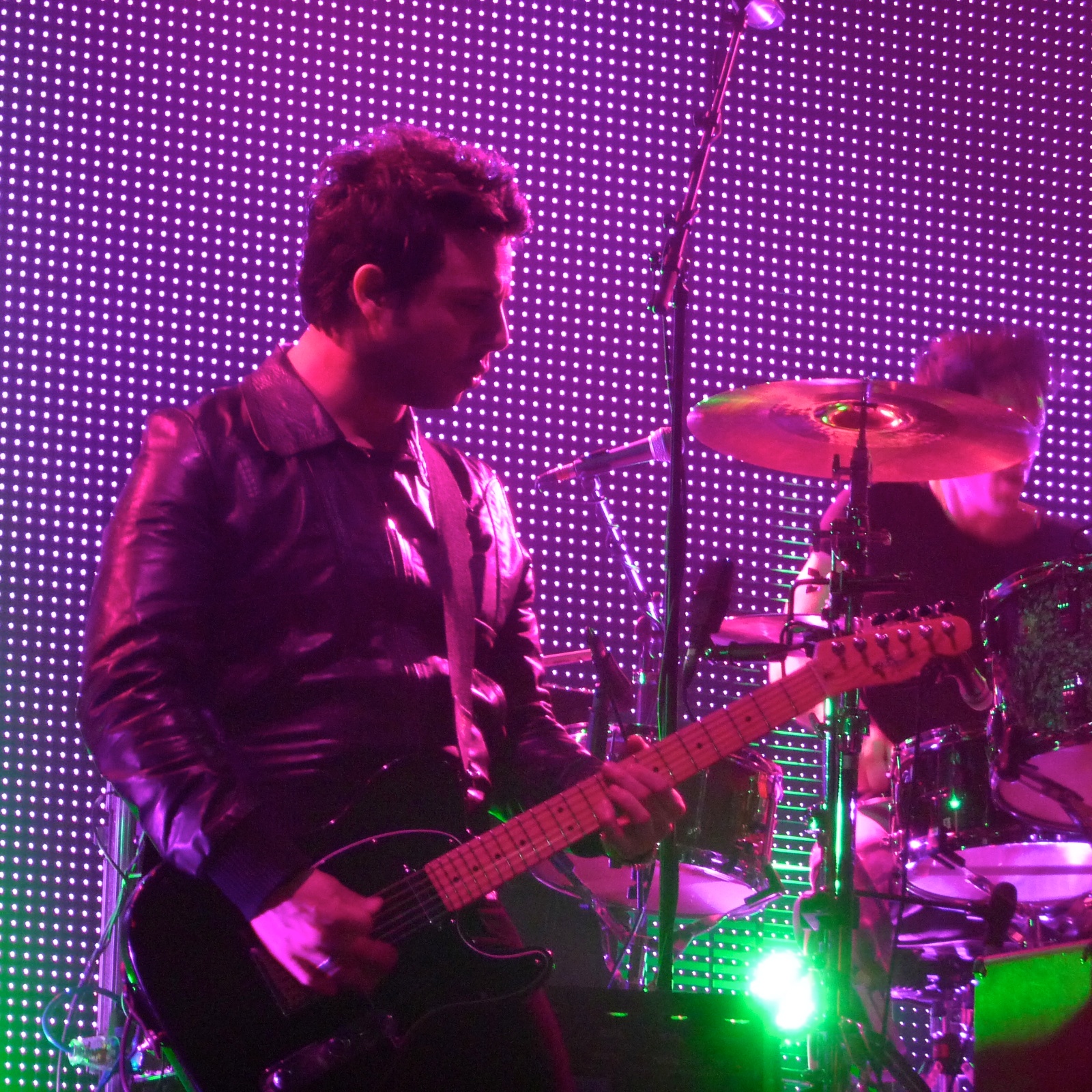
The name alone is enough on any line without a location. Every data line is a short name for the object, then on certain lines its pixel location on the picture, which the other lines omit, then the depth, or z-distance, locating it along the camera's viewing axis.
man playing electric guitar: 3.77
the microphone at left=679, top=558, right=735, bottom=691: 6.26
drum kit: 6.94
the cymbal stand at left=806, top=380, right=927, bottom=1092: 6.68
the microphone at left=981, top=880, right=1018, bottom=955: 7.47
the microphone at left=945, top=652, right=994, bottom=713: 7.16
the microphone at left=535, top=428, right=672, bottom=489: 8.15
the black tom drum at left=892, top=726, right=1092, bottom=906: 7.64
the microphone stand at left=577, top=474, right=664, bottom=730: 8.66
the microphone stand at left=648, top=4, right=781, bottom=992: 6.07
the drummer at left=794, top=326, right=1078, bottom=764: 8.87
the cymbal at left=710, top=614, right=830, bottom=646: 8.45
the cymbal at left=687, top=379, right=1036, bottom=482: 7.75
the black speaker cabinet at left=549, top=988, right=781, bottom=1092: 4.99
